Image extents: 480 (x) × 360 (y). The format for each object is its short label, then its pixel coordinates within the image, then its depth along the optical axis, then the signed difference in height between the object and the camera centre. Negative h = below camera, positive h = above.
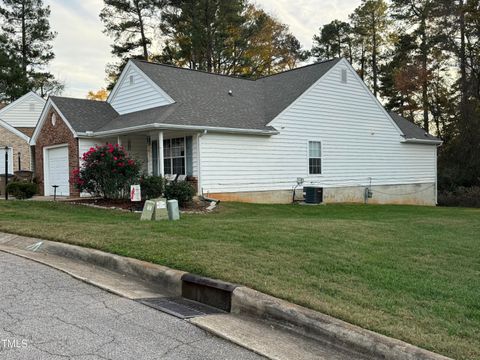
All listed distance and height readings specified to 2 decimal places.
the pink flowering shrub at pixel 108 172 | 14.96 +0.07
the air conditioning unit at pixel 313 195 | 18.61 -1.00
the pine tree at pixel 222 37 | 34.00 +10.59
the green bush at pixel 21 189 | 17.56 -0.55
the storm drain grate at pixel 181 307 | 4.92 -1.52
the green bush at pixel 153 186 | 15.00 -0.44
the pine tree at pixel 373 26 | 41.72 +13.35
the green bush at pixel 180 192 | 14.62 -0.62
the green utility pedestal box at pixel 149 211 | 11.17 -0.94
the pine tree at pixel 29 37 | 41.44 +12.83
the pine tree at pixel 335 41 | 44.09 +12.74
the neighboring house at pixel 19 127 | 24.67 +2.84
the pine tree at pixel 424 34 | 35.00 +10.96
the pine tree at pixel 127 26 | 35.53 +11.55
